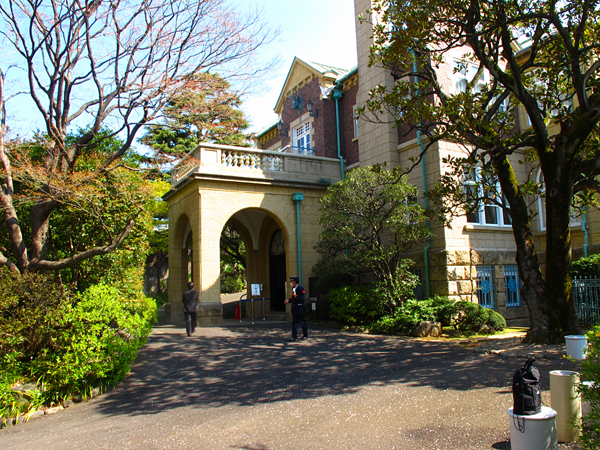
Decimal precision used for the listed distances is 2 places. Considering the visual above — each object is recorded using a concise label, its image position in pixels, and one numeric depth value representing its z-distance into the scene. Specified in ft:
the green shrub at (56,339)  24.80
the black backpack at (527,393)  13.79
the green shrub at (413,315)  41.72
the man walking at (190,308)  43.42
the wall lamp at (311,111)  68.08
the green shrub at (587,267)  43.78
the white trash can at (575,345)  24.50
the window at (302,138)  70.79
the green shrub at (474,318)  41.27
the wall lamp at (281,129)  77.30
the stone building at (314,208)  49.75
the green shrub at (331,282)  51.78
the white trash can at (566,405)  15.46
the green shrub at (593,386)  12.50
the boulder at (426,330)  40.19
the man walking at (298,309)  39.65
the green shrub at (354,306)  46.01
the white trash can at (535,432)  13.44
